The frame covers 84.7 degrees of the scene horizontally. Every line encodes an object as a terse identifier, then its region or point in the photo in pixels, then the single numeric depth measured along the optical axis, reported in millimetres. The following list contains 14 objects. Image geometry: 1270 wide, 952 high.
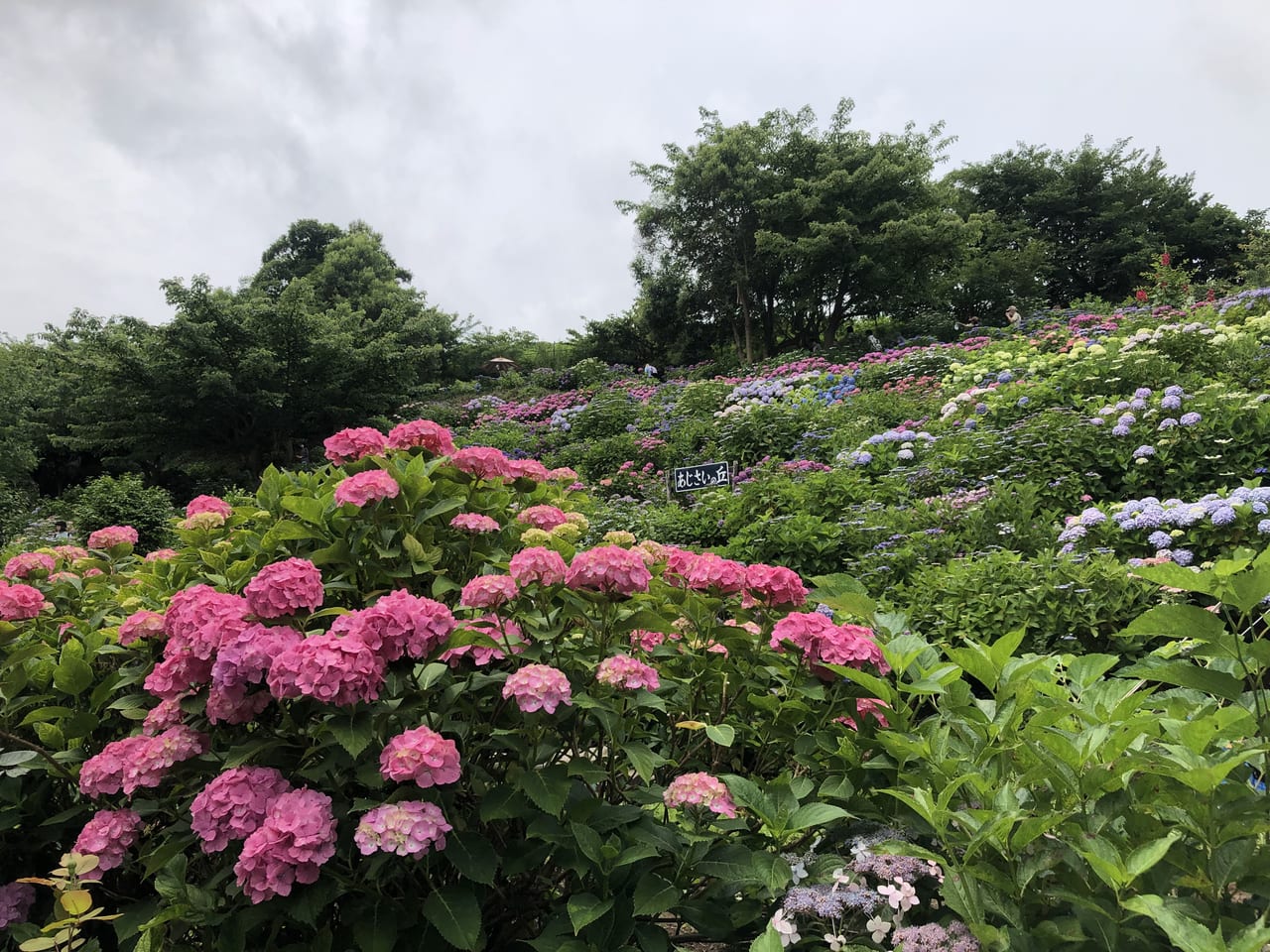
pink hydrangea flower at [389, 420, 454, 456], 1796
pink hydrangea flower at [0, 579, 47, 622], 1632
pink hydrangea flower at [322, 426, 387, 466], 1755
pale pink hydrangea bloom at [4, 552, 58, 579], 2070
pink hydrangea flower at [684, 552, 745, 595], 1445
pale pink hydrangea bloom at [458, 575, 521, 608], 1253
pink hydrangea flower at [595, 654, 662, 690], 1224
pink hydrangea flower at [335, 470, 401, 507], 1412
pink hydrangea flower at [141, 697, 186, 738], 1303
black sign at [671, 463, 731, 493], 4219
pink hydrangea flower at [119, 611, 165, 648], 1452
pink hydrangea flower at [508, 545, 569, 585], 1265
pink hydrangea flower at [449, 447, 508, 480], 1735
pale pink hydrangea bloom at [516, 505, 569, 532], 1716
